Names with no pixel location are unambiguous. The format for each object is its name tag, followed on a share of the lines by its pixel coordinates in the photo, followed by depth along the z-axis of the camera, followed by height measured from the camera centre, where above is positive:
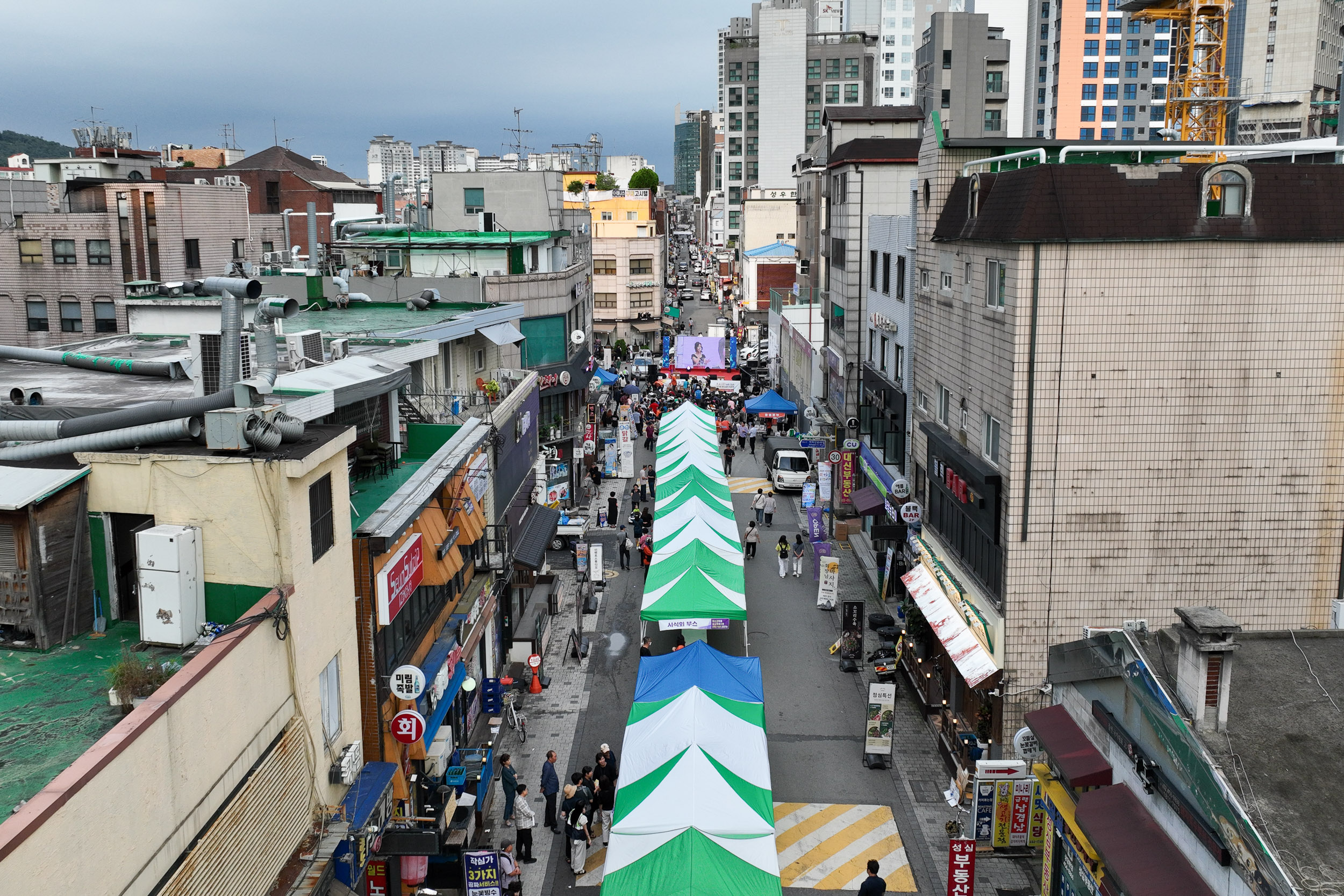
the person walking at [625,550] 35.97 -9.36
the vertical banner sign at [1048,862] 15.22 -8.41
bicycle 23.30 -9.71
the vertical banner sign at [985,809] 18.08 -9.02
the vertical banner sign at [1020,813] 18.12 -9.12
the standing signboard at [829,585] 30.98 -9.11
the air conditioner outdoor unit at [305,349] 17.75 -1.32
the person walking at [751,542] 36.81 -9.29
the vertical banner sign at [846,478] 40.97 -8.03
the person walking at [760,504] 40.58 -8.85
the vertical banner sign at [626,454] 46.31 -7.95
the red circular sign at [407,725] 15.76 -6.60
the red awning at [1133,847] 10.98 -6.23
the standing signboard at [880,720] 21.47 -8.96
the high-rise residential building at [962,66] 70.81 +12.94
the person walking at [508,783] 19.47 -9.17
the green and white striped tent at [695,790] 14.76 -7.92
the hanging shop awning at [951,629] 20.36 -7.47
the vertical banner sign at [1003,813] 18.02 -9.07
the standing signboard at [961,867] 16.23 -8.97
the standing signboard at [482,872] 15.62 -8.66
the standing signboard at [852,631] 27.66 -9.36
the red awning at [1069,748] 13.52 -6.31
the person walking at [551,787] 19.88 -9.49
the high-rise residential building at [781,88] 134.12 +22.54
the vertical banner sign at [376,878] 15.07 -8.45
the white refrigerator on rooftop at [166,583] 11.68 -3.37
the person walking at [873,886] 16.17 -9.19
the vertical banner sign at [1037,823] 18.25 -9.34
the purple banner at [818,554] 32.78 -8.70
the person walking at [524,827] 18.72 -9.59
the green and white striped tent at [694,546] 25.08 -7.28
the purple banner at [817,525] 34.88 -8.33
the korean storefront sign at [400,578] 15.59 -4.67
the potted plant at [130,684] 10.50 -4.00
